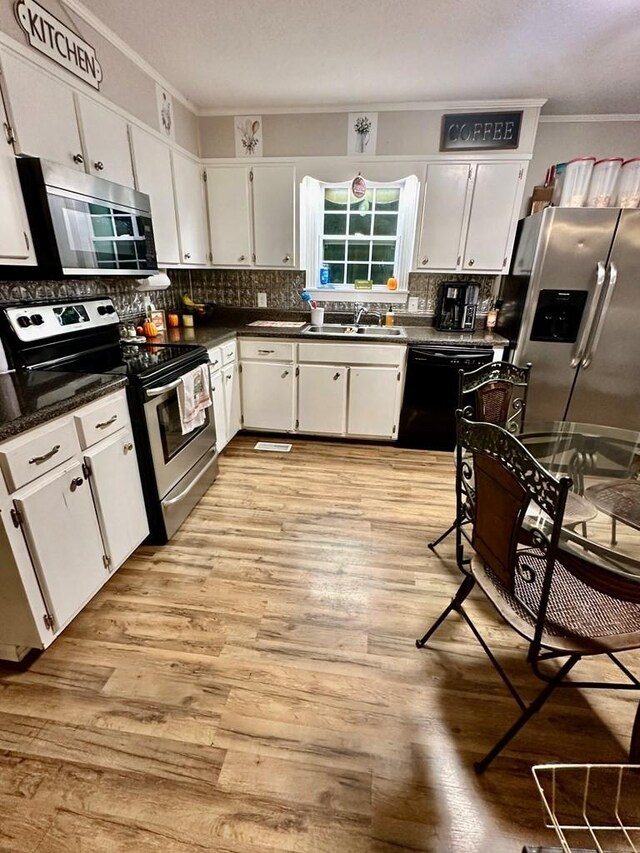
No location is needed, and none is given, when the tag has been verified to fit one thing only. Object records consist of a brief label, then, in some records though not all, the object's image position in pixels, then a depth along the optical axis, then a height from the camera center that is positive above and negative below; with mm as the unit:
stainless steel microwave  1698 +198
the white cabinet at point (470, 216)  3068 +431
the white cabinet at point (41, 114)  1631 +624
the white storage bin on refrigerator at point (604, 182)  2781 +629
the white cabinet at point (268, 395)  3338 -1004
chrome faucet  3602 -354
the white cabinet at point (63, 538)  1386 -973
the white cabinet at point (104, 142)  2027 +630
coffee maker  3281 -248
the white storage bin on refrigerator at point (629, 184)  2764 +614
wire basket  1089 -1419
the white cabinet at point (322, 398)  3273 -1000
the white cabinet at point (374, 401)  3225 -998
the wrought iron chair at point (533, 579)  1020 -818
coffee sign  2963 +1010
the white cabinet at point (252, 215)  3268 +428
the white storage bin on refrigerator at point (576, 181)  2824 +639
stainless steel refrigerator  2646 -247
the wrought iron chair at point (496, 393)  1970 -555
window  3496 +341
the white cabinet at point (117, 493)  1716 -982
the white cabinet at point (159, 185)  2486 +511
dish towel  2242 -712
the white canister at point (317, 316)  3572 -382
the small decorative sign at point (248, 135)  3186 +1011
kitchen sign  1678 +957
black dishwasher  3062 -902
